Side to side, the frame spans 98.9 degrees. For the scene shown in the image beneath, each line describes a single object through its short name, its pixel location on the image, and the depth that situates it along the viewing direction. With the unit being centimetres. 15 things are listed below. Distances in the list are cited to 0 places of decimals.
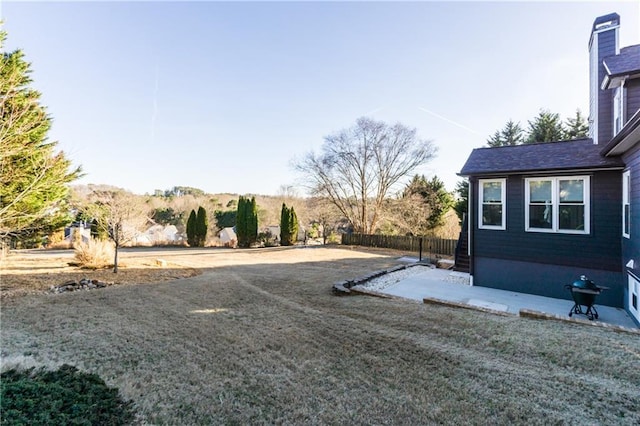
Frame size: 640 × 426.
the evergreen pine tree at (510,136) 2125
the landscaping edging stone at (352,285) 697
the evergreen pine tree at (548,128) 1970
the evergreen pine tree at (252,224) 2078
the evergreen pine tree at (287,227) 2159
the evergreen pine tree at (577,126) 1961
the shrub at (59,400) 231
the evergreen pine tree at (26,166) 661
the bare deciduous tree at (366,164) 2053
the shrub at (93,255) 961
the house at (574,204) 598
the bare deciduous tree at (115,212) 932
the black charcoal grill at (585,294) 538
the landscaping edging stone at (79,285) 704
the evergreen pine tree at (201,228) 2116
